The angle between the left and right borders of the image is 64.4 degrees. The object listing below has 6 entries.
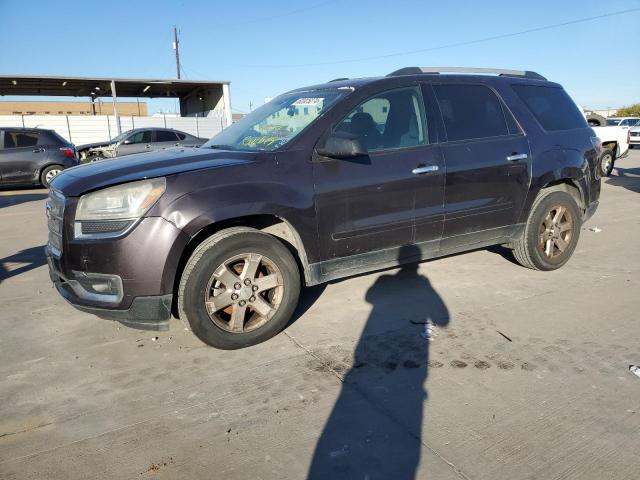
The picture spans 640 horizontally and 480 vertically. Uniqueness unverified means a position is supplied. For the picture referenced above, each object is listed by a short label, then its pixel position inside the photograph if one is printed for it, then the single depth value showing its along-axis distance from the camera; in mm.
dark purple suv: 3215
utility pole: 49312
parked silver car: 17062
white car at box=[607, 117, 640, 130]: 29969
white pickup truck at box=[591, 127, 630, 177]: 14219
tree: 53331
